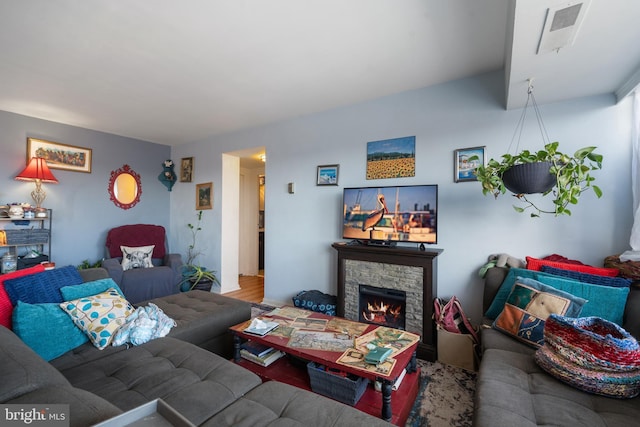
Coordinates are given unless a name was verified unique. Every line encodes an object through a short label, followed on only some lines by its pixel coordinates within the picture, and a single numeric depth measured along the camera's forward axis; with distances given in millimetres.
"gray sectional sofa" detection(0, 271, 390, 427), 949
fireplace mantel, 2375
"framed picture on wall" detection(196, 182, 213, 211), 4523
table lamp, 3393
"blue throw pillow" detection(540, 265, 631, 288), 1724
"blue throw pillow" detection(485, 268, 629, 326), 1629
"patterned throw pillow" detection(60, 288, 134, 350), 1651
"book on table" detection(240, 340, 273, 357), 1855
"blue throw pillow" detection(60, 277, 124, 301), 1771
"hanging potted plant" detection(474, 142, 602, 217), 1719
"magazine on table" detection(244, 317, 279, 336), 1883
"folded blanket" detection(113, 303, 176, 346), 1709
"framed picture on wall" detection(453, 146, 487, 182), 2496
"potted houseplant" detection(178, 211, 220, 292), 4185
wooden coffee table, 1408
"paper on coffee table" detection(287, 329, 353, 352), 1699
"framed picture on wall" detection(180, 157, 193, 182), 4828
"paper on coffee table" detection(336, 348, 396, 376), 1428
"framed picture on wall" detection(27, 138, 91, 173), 3641
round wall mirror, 4410
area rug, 1599
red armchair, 3449
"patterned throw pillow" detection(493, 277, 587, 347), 1628
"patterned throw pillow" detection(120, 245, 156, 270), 3866
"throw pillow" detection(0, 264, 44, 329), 1504
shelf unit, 3346
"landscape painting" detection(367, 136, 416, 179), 2836
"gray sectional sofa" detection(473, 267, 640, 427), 1073
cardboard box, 2152
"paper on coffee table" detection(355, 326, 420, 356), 1685
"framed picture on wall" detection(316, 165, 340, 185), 3271
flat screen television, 2619
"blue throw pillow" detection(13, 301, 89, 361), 1456
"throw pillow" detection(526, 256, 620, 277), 1875
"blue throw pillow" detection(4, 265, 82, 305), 1611
